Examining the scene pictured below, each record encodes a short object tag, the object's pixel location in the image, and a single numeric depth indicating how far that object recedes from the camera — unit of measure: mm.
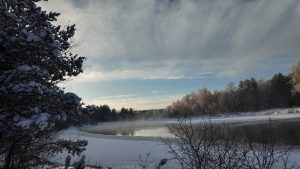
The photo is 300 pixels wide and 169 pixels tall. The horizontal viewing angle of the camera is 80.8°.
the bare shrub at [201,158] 3338
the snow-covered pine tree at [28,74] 2855
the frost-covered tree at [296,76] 32385
